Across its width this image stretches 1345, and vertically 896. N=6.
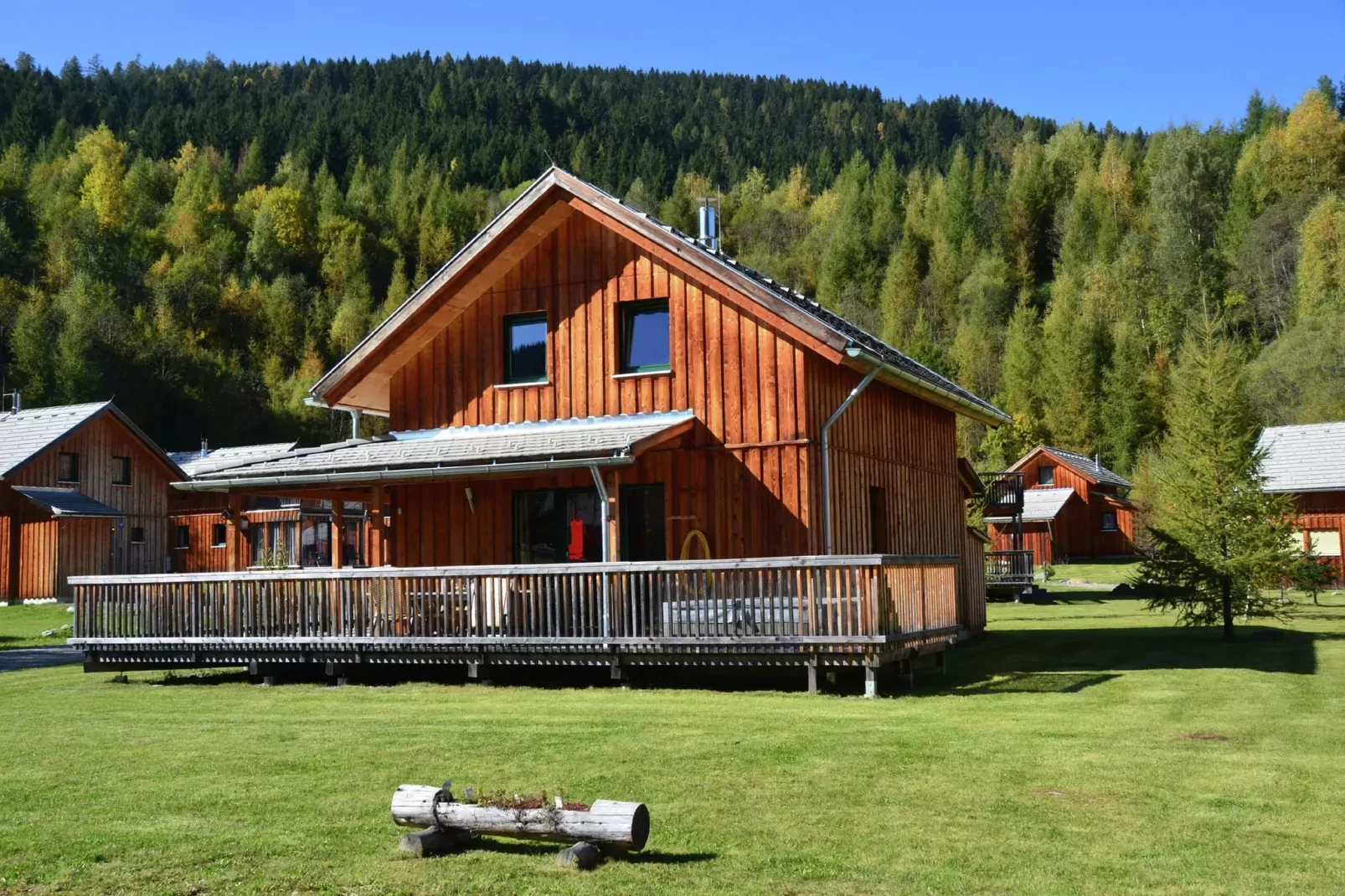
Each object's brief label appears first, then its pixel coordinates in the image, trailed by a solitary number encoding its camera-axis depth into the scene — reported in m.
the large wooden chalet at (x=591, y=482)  16.16
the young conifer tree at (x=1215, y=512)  23.25
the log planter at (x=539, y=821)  7.33
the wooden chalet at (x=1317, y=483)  41.88
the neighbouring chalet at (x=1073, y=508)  68.00
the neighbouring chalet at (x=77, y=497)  44.50
